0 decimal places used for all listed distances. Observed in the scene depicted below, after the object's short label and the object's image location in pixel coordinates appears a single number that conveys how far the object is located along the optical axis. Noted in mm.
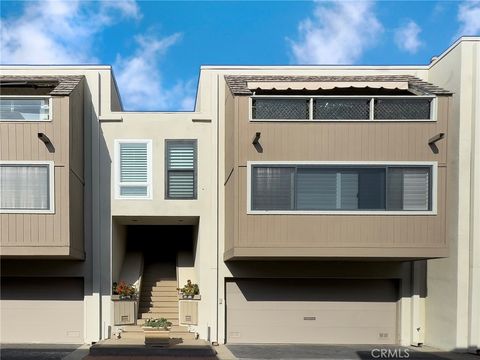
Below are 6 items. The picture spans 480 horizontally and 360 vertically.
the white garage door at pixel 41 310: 11859
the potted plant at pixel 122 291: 11781
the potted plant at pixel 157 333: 10578
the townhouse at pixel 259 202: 10109
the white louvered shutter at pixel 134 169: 12016
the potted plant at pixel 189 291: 11891
